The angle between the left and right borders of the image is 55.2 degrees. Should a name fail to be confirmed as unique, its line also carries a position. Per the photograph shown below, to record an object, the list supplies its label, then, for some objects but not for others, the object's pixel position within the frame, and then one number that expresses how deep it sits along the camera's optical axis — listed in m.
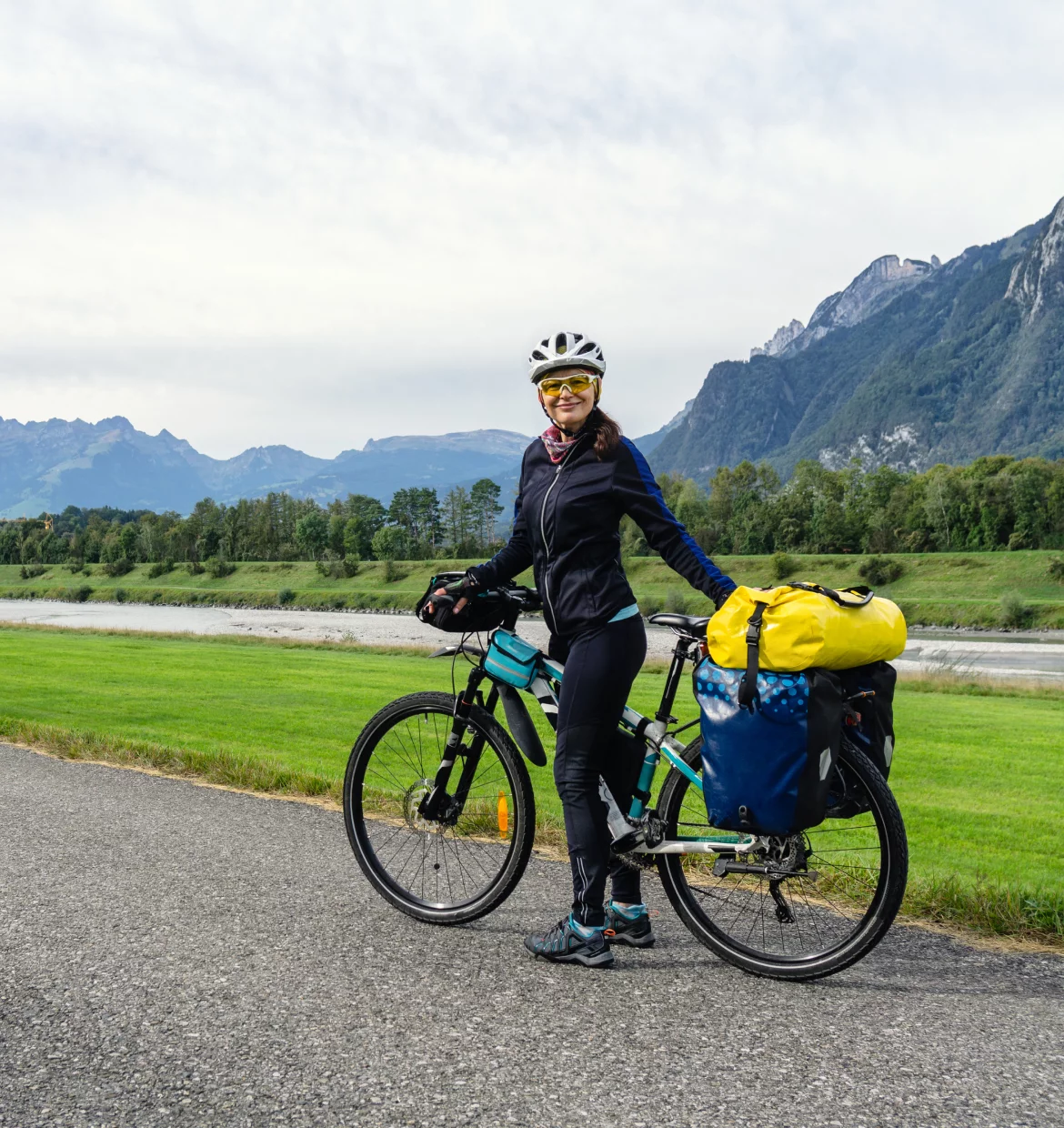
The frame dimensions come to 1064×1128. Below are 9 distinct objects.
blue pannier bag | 3.39
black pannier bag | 3.56
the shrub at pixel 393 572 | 101.72
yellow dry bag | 3.40
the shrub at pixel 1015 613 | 58.97
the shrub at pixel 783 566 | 83.88
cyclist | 3.88
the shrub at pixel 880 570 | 75.81
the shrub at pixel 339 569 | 105.76
